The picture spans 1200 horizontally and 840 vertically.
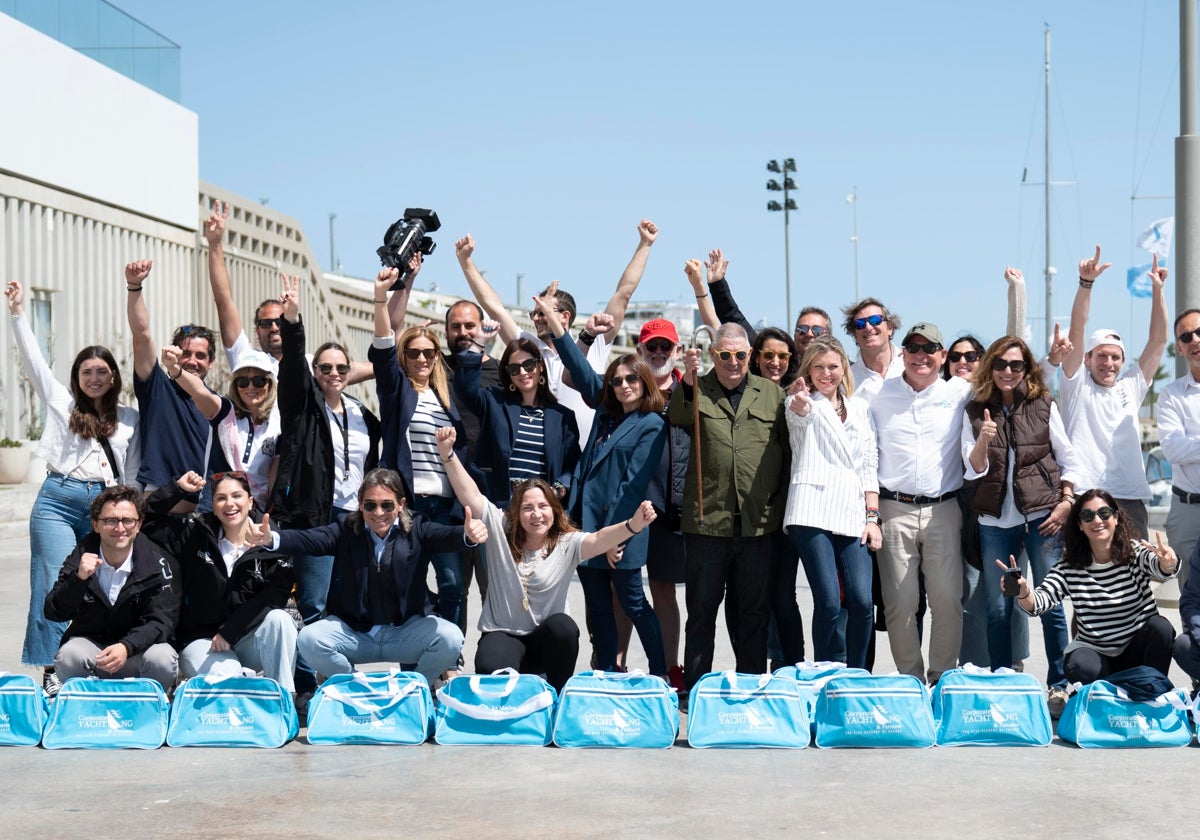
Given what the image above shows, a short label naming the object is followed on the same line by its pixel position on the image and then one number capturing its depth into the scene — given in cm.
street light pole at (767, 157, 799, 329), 4419
